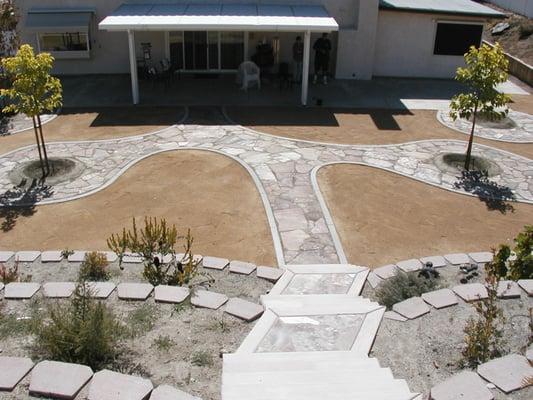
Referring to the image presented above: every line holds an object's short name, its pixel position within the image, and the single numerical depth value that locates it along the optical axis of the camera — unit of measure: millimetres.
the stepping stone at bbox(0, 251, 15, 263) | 9566
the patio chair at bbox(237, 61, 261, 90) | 20641
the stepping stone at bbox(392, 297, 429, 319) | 7434
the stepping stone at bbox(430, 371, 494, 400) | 5145
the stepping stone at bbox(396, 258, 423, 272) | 9516
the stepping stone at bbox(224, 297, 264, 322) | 7227
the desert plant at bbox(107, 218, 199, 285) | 8562
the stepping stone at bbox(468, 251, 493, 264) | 9770
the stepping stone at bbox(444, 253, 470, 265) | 9727
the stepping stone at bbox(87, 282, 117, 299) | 7754
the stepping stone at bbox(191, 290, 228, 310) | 7516
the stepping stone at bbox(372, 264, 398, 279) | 9289
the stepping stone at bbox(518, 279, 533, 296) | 7883
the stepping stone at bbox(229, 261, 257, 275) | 9153
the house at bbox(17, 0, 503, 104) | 21031
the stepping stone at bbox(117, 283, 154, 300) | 7715
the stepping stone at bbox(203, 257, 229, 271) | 9242
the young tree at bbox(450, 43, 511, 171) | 13516
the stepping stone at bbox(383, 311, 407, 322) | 7340
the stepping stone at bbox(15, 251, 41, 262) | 9524
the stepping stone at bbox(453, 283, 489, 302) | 7785
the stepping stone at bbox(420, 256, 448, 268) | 9626
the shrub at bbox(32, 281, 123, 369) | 5926
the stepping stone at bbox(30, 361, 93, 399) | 5152
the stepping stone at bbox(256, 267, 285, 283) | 9039
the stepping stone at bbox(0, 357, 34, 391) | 5336
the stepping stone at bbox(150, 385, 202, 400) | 5020
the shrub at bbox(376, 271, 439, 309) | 8578
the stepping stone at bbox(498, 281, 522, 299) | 7814
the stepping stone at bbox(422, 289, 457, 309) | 7636
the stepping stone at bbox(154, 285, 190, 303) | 7621
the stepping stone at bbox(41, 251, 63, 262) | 9531
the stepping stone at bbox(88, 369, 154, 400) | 5016
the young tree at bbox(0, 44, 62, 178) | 12633
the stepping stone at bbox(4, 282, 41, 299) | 7723
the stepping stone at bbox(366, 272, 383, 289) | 9102
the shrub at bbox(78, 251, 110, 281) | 8781
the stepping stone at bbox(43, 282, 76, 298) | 7738
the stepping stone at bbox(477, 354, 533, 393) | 5465
